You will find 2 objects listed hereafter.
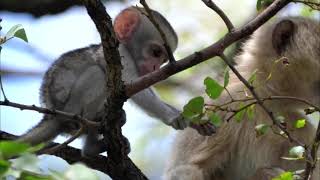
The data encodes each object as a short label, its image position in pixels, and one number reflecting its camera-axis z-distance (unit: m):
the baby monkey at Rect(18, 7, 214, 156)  6.09
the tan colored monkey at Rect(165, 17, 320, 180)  7.51
